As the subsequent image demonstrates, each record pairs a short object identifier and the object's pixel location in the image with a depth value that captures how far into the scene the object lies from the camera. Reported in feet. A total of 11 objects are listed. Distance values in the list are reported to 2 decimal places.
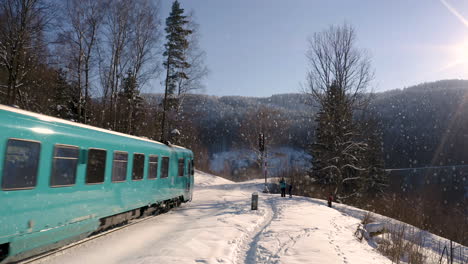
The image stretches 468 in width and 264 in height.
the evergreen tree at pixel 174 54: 79.97
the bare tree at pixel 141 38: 64.04
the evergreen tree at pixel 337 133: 69.31
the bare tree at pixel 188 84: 80.69
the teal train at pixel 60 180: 15.43
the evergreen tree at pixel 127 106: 67.05
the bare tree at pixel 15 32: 44.32
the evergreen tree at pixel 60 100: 73.65
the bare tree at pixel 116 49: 61.00
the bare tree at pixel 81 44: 55.18
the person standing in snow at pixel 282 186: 62.44
